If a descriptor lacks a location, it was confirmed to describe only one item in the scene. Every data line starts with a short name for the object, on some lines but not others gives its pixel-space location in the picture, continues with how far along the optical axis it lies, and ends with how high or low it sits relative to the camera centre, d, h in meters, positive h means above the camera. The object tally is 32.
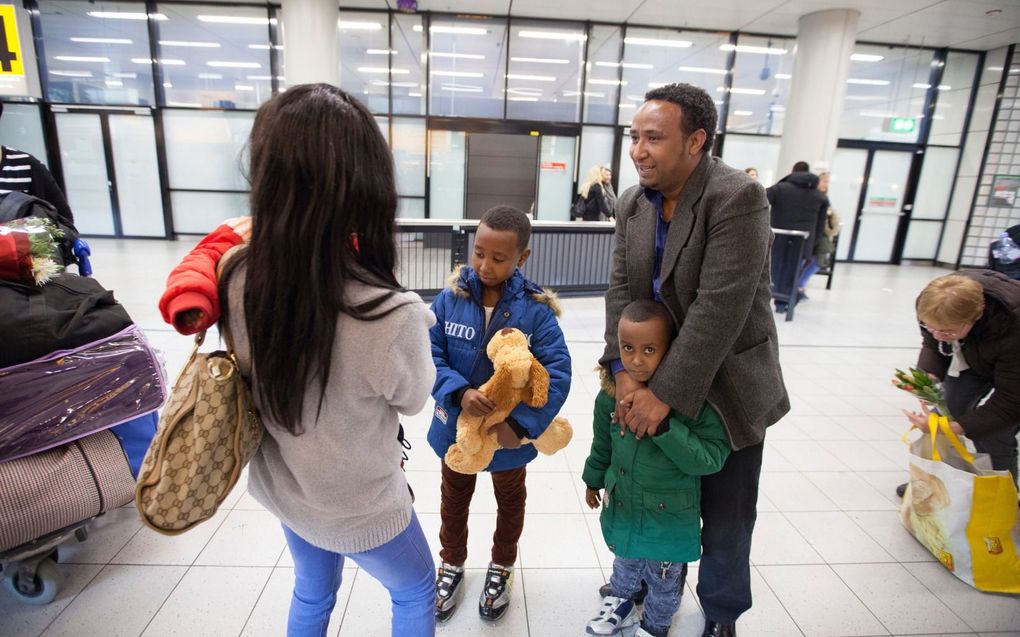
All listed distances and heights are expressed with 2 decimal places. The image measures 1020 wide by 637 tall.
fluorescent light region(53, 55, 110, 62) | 8.41 +1.44
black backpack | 2.19 -0.25
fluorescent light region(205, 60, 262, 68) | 8.70 +1.51
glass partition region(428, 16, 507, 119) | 8.87 +1.70
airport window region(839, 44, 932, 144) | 9.59 +1.73
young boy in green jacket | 1.38 -0.86
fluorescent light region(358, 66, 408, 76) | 8.91 +1.56
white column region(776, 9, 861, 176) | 7.62 +1.44
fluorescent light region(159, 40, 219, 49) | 8.55 +1.78
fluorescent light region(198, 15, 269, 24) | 8.53 +2.18
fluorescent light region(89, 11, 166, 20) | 8.39 +2.12
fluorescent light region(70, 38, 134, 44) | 8.43 +1.74
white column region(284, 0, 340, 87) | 6.85 +1.56
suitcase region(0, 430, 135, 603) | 1.54 -1.04
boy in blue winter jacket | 1.57 -0.54
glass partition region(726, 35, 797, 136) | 9.35 +1.73
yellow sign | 5.04 +0.96
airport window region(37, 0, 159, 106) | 8.34 +1.55
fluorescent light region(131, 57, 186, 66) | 8.55 +1.47
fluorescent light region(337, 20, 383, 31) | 8.80 +2.23
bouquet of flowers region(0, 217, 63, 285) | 1.65 -0.32
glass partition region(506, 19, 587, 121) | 9.02 +1.72
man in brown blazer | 1.24 -0.27
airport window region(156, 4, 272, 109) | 8.53 +1.63
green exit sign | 9.59 +1.16
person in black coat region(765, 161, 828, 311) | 6.05 -0.19
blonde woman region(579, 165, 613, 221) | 7.49 -0.27
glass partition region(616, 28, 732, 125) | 9.22 +2.00
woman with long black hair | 0.91 -0.28
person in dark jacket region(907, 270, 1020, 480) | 1.86 -0.48
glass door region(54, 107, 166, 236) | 8.62 -0.29
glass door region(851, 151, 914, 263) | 10.06 -0.32
